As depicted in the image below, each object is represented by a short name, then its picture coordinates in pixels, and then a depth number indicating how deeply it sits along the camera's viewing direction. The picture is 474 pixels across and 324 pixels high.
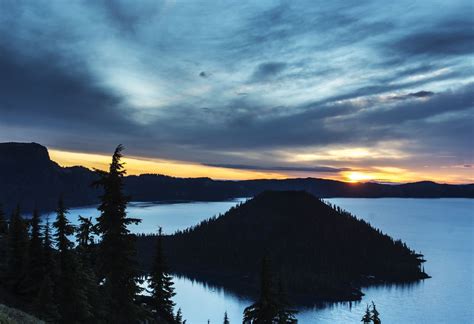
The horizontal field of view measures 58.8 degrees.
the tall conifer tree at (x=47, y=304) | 43.91
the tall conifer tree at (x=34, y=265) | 57.94
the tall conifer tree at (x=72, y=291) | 44.56
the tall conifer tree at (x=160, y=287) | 65.38
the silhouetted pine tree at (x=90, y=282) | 47.50
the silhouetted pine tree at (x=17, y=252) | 60.31
